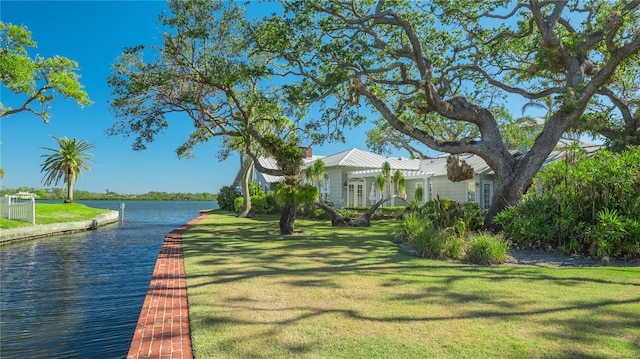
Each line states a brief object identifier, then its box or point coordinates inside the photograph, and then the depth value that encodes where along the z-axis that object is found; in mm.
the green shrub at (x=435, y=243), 9656
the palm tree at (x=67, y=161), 45875
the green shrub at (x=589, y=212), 9141
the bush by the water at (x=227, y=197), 40388
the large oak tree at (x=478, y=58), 14148
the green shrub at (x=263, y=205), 31753
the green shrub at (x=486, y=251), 8914
